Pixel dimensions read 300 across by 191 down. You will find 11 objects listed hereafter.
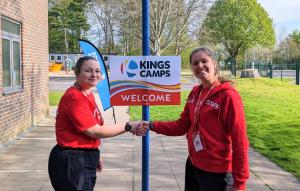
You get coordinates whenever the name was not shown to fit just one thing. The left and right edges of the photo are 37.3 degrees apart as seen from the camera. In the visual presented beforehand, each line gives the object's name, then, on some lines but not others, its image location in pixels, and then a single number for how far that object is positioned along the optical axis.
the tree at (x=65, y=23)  68.88
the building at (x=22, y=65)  8.99
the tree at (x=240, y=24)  51.19
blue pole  4.70
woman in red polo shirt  3.32
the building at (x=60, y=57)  65.74
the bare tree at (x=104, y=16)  37.09
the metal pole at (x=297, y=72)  30.30
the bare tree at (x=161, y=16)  35.81
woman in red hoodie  2.95
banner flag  6.92
